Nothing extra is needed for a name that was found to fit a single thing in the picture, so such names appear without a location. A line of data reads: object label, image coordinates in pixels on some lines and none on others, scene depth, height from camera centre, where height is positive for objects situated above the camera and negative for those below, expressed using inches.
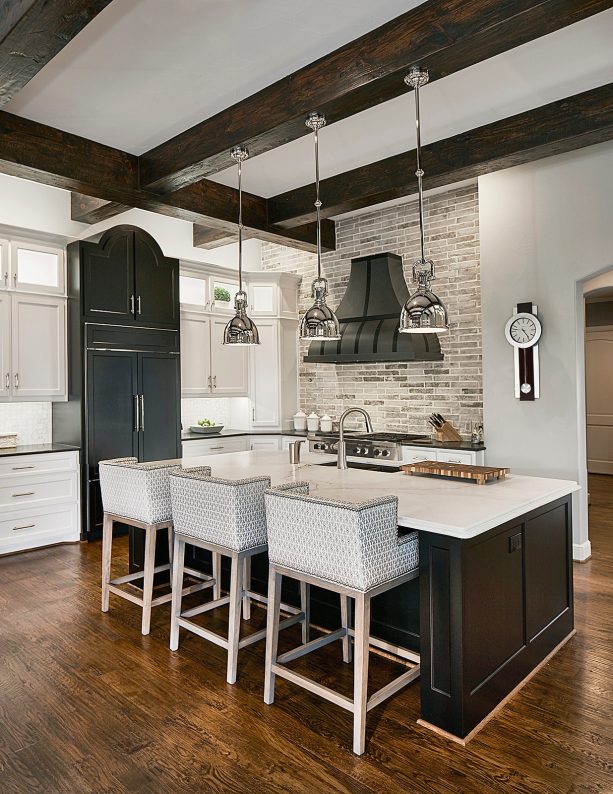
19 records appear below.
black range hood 217.3 +29.4
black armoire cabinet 208.2 +16.3
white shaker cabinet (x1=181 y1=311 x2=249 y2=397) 250.1 +16.2
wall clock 181.0 +15.1
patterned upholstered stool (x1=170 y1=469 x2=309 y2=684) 108.1 -25.3
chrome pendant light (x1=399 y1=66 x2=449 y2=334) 110.7 +17.4
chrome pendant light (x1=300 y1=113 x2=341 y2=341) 130.8 +17.7
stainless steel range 209.0 -19.0
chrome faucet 139.1 -14.8
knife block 207.2 -14.2
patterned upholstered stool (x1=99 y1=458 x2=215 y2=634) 130.3 -25.3
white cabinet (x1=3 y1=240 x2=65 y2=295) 199.9 +47.0
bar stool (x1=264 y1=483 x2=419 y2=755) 87.5 -26.3
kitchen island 89.8 -33.7
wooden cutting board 121.6 -17.0
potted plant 262.4 +46.2
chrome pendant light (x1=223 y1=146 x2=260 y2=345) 143.4 +17.4
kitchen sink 168.4 -21.1
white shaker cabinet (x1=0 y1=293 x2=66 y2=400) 197.6 +18.7
